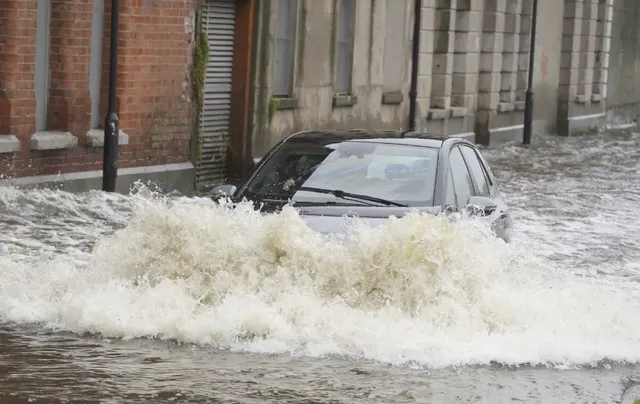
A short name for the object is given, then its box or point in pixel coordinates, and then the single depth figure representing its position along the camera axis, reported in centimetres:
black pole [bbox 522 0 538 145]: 3797
